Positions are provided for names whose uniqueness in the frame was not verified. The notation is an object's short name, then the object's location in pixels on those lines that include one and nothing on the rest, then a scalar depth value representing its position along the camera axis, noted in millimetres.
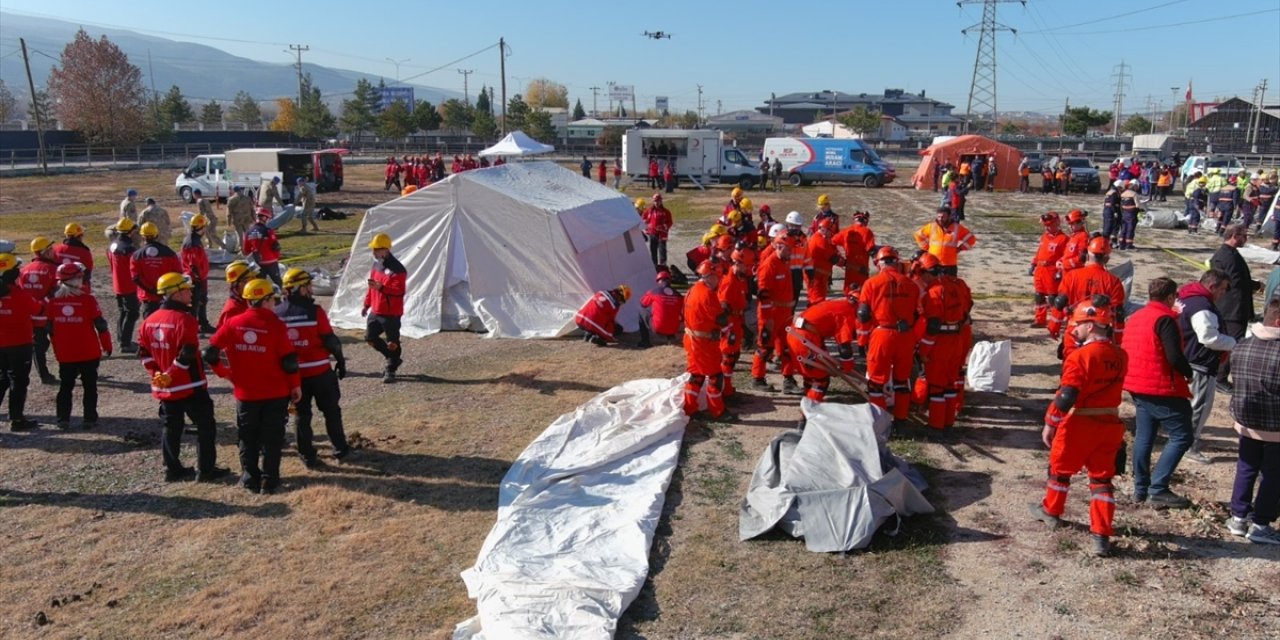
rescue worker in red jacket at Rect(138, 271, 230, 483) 6414
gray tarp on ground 5508
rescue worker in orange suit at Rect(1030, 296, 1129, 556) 5180
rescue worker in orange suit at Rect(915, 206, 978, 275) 9750
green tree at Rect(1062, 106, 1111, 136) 63375
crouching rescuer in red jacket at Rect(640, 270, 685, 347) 10759
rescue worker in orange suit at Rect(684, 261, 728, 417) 7605
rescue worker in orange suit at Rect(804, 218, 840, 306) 10656
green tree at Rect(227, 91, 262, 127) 94938
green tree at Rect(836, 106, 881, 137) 70125
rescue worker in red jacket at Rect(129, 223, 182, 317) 9859
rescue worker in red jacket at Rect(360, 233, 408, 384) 9070
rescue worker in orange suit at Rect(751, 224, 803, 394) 8828
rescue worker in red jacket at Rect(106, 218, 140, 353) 10367
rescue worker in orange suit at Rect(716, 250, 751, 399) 8102
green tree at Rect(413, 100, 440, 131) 67562
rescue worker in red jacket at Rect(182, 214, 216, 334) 11109
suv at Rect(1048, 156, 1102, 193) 32531
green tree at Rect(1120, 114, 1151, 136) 78625
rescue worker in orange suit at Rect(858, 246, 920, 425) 7195
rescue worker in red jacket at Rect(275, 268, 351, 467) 6898
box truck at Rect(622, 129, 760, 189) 34281
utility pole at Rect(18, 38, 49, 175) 42812
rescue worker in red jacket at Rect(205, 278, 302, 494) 6266
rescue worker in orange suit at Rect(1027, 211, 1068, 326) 11133
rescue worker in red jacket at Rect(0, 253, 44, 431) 7699
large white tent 11477
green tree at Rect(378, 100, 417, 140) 64750
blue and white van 34875
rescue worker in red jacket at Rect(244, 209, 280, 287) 12344
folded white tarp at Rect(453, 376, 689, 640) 4664
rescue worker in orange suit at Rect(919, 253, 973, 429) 7250
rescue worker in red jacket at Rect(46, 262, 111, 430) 7867
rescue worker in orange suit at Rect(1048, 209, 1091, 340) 10305
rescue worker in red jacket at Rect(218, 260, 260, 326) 7009
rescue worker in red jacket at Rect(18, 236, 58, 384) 8531
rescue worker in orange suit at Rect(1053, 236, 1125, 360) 8711
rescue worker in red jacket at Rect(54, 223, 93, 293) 9734
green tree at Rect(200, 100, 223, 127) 84562
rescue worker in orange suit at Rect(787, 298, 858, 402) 7648
